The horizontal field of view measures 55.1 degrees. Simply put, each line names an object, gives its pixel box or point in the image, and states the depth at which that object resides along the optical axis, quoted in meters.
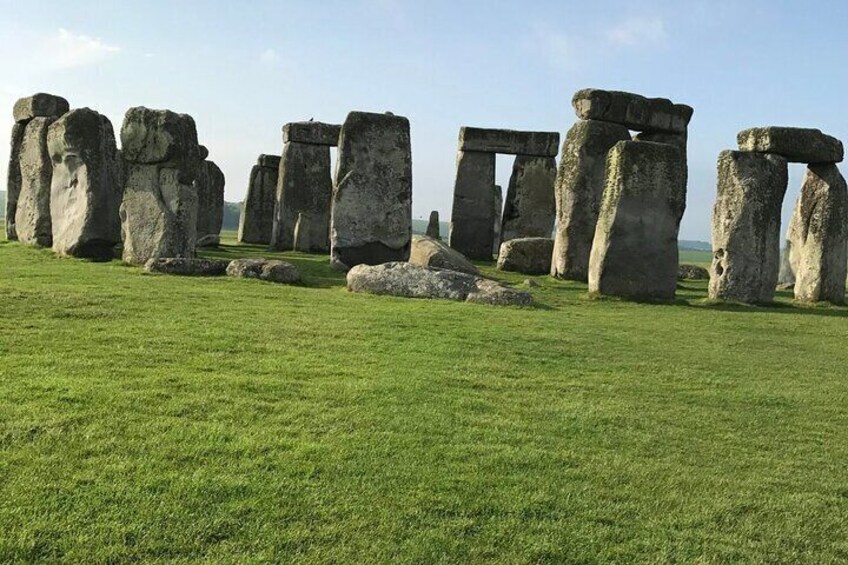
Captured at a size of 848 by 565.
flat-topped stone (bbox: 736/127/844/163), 13.60
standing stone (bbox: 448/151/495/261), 22.53
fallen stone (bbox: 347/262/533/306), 11.11
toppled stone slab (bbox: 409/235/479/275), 14.67
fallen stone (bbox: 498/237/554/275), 17.38
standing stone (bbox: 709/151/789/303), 13.25
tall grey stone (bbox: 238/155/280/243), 25.34
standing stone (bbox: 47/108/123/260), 14.24
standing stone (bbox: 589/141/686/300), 12.53
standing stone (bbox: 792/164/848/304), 14.18
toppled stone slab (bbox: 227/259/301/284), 12.47
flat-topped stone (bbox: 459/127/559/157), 22.44
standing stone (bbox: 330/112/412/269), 15.00
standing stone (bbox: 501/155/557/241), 22.89
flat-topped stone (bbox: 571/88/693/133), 16.36
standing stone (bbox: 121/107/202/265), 13.64
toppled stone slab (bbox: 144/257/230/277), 12.58
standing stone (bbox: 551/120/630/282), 15.91
